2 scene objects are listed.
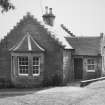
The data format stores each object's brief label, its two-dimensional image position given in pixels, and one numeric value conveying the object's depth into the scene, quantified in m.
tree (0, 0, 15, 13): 16.98
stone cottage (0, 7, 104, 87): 26.86
